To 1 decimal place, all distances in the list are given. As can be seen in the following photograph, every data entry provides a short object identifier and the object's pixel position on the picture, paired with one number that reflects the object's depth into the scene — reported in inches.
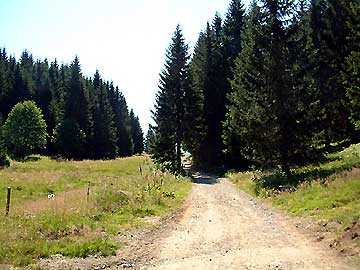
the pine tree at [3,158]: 2102.6
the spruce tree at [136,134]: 5221.5
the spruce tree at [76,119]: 2918.3
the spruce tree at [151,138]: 1730.9
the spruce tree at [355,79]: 861.2
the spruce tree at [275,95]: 1028.5
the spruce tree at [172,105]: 1712.6
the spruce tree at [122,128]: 4171.0
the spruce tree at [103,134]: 3366.1
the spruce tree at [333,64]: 1390.3
